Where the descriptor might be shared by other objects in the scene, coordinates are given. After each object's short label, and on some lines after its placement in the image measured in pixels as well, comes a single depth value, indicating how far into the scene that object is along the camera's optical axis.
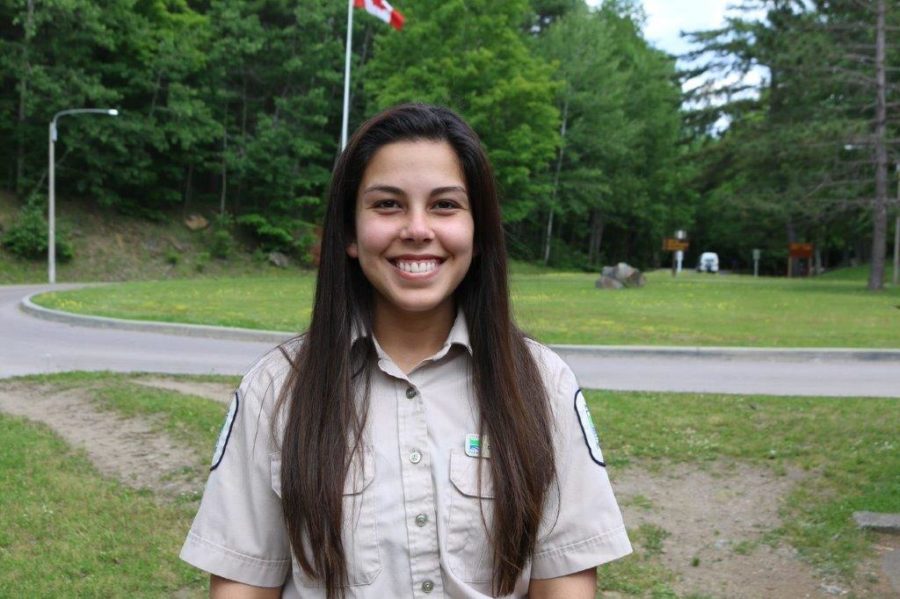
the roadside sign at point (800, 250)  48.59
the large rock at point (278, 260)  39.09
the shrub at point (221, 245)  37.72
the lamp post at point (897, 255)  36.19
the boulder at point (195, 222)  39.81
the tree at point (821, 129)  29.14
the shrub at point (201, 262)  36.12
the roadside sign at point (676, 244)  44.50
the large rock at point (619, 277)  28.84
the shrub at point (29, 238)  32.06
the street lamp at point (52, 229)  29.09
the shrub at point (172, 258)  35.84
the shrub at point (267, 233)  39.84
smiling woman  1.82
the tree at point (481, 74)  36.38
